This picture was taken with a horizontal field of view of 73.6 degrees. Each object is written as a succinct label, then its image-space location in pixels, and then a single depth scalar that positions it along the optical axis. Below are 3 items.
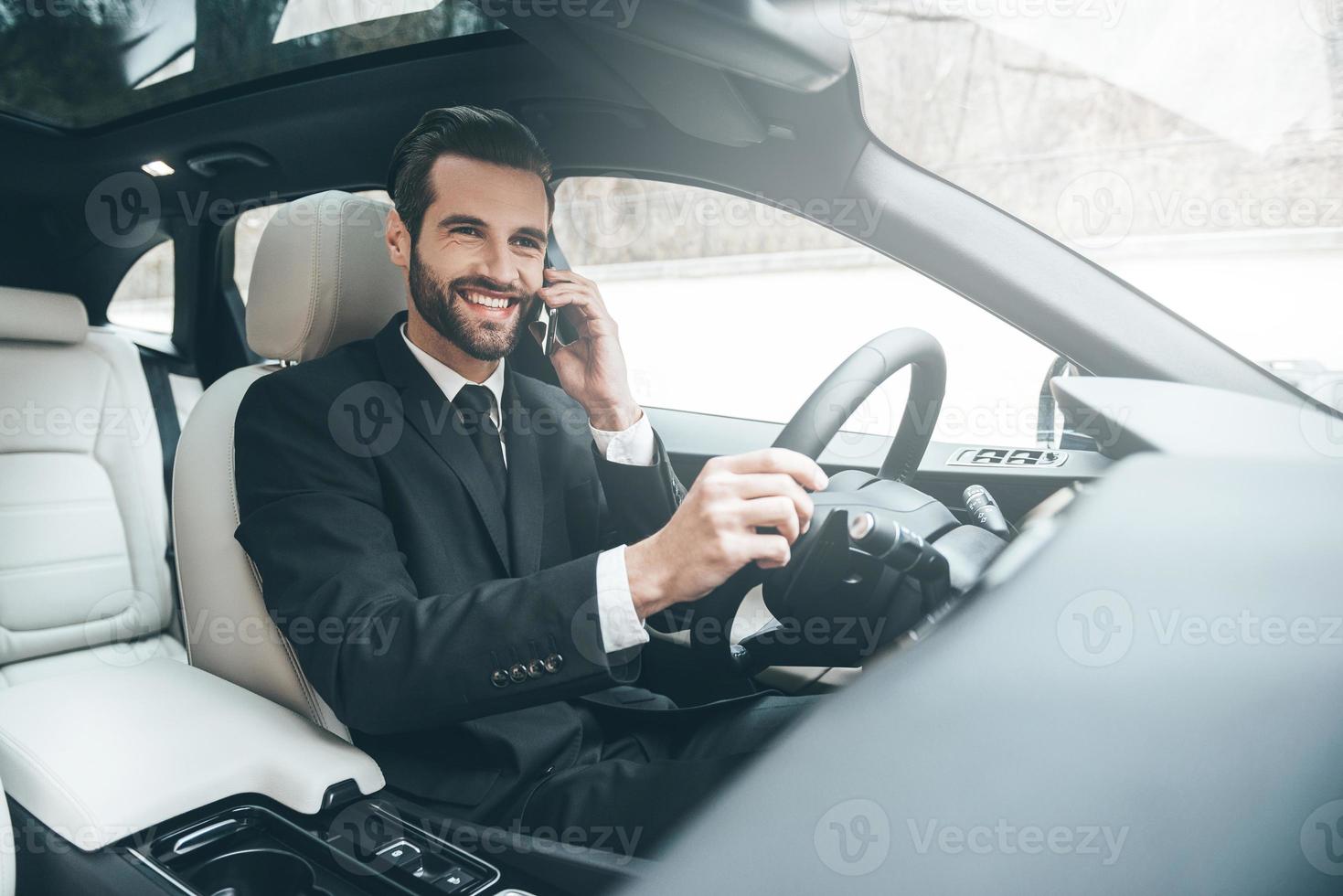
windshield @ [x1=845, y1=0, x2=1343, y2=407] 1.30
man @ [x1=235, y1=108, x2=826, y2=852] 0.92
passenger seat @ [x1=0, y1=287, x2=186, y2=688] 1.79
